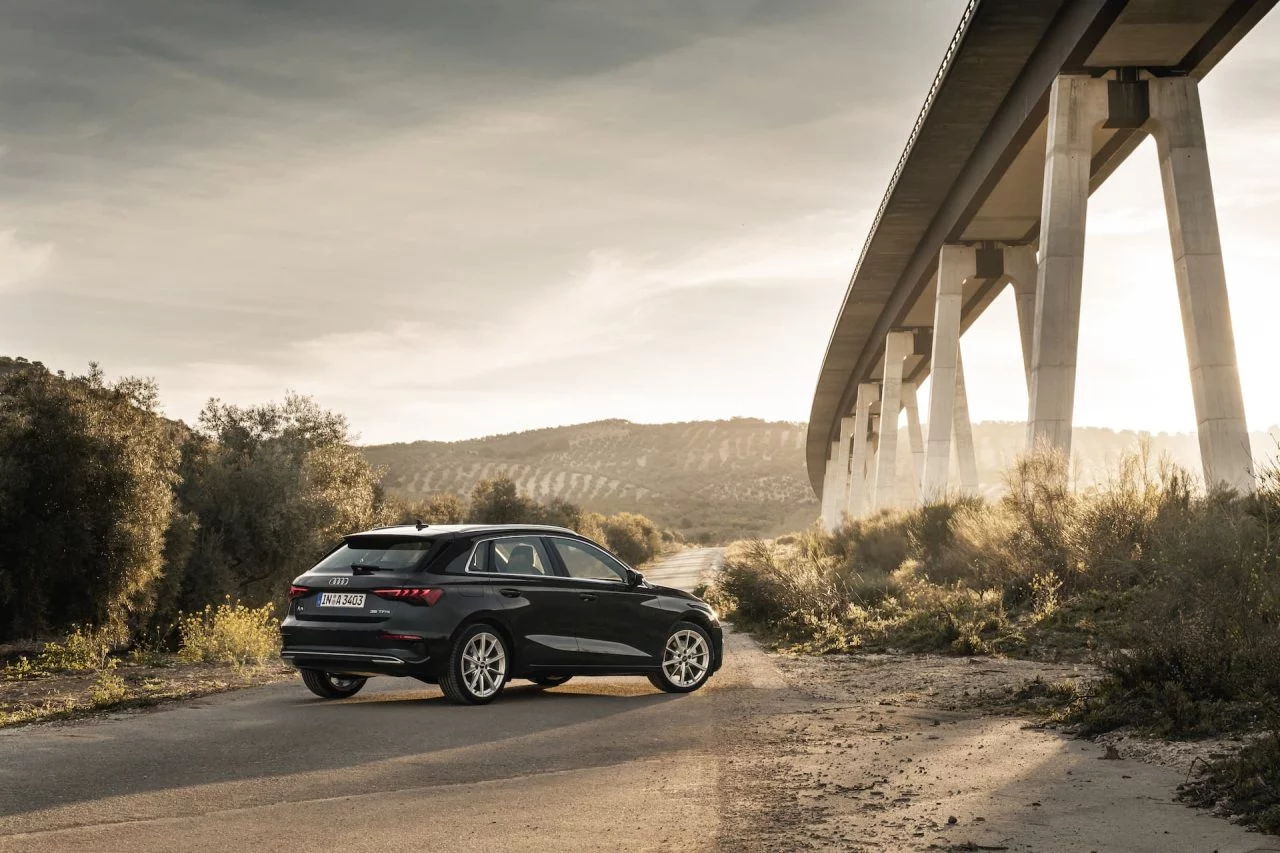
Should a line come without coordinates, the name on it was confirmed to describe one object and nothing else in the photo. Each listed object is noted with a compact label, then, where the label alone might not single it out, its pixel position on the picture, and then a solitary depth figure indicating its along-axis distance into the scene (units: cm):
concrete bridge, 2241
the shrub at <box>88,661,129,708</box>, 1262
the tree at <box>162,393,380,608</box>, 2691
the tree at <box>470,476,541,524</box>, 5681
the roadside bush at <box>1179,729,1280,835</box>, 661
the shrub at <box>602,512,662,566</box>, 7025
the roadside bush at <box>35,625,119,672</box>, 1825
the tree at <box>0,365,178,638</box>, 2069
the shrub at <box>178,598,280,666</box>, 1939
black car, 1188
